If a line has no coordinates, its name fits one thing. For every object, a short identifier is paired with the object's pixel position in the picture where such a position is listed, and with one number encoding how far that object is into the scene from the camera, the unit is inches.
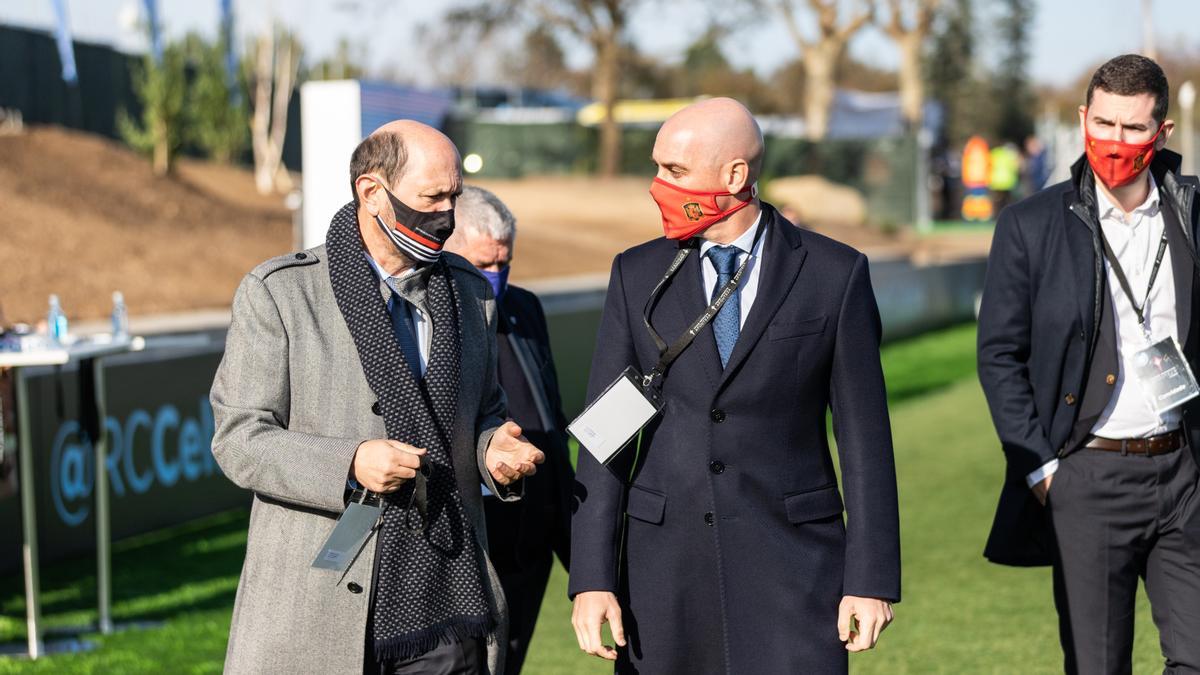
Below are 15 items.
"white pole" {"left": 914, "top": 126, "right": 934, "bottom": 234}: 1621.6
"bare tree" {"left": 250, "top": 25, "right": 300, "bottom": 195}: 1453.0
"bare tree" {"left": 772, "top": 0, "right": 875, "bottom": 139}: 1700.3
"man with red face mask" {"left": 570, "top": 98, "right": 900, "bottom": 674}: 137.9
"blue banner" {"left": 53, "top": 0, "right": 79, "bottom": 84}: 1045.2
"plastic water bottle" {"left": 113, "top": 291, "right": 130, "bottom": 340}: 275.0
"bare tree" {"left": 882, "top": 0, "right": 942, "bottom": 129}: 1856.5
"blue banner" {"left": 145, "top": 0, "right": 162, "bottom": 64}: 1111.0
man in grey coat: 132.6
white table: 261.7
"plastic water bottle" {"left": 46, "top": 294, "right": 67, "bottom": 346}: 260.1
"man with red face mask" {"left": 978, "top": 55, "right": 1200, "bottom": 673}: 171.0
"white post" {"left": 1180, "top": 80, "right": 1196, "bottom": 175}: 923.5
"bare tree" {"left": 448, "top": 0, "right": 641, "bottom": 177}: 1572.3
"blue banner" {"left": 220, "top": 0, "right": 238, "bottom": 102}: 1253.2
